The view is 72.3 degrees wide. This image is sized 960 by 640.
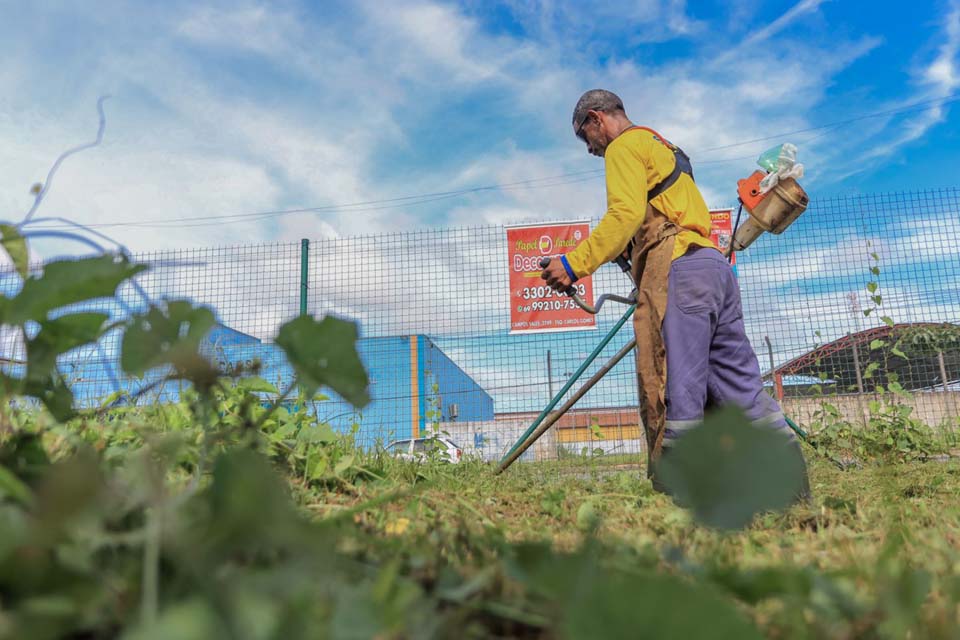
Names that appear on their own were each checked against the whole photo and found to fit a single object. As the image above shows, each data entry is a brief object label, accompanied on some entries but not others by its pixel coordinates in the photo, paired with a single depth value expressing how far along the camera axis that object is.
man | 2.21
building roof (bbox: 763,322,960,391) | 5.44
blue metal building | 6.18
